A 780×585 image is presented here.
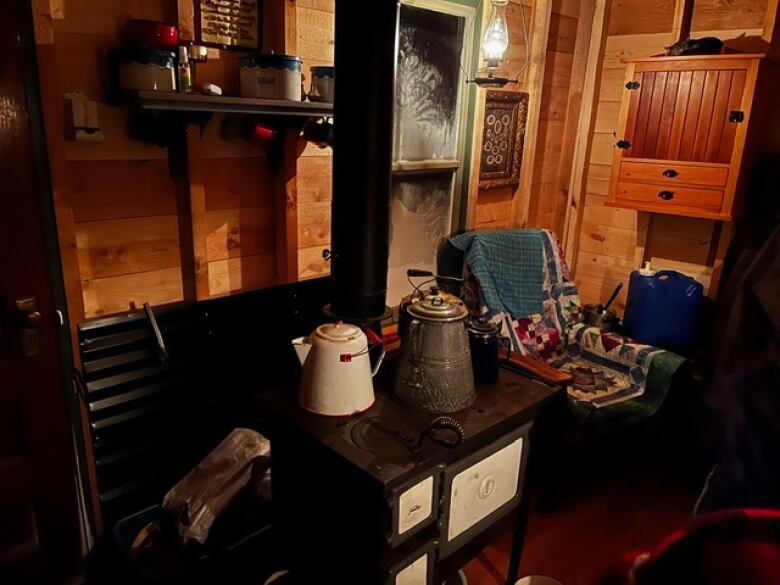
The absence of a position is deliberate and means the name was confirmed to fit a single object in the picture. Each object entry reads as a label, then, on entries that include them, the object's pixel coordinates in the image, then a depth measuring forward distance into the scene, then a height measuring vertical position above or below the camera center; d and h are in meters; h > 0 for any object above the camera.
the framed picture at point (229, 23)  1.70 +0.24
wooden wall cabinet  2.37 +0.00
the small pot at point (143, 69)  1.50 +0.09
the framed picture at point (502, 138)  2.65 -0.07
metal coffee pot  1.52 -0.59
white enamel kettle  1.45 -0.60
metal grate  1.71 -0.80
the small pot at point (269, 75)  1.69 +0.10
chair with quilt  2.41 -0.89
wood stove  1.33 -0.84
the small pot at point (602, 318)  2.87 -0.89
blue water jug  2.67 -0.78
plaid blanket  2.54 -0.61
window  2.28 -0.05
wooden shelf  1.47 +0.01
